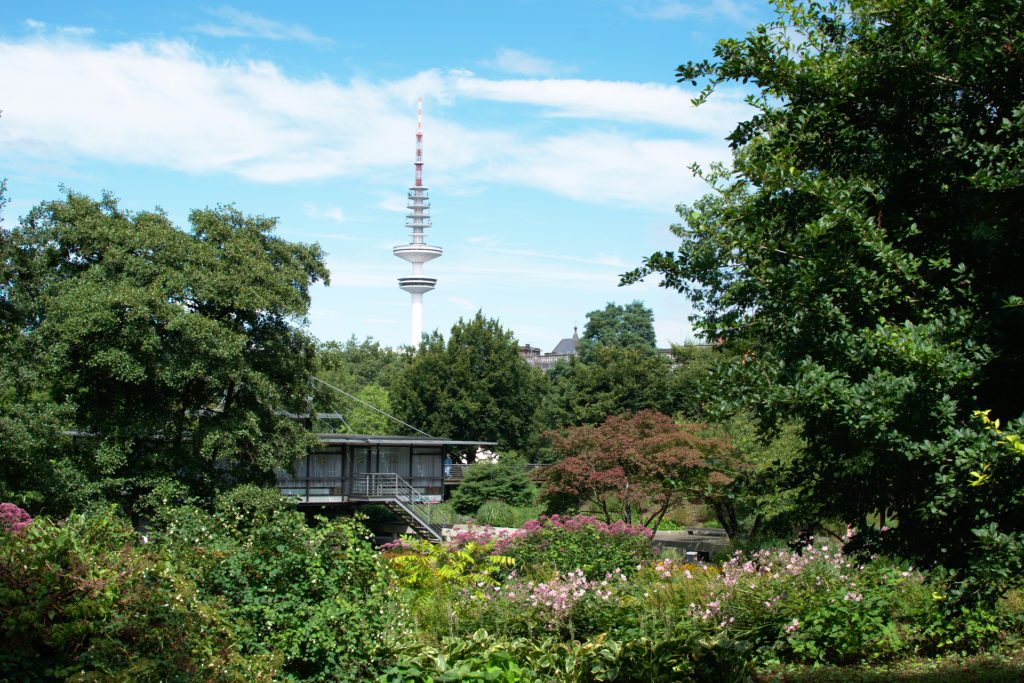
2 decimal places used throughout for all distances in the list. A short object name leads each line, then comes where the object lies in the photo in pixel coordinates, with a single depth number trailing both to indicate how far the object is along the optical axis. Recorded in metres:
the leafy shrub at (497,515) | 29.69
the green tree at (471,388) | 40.59
